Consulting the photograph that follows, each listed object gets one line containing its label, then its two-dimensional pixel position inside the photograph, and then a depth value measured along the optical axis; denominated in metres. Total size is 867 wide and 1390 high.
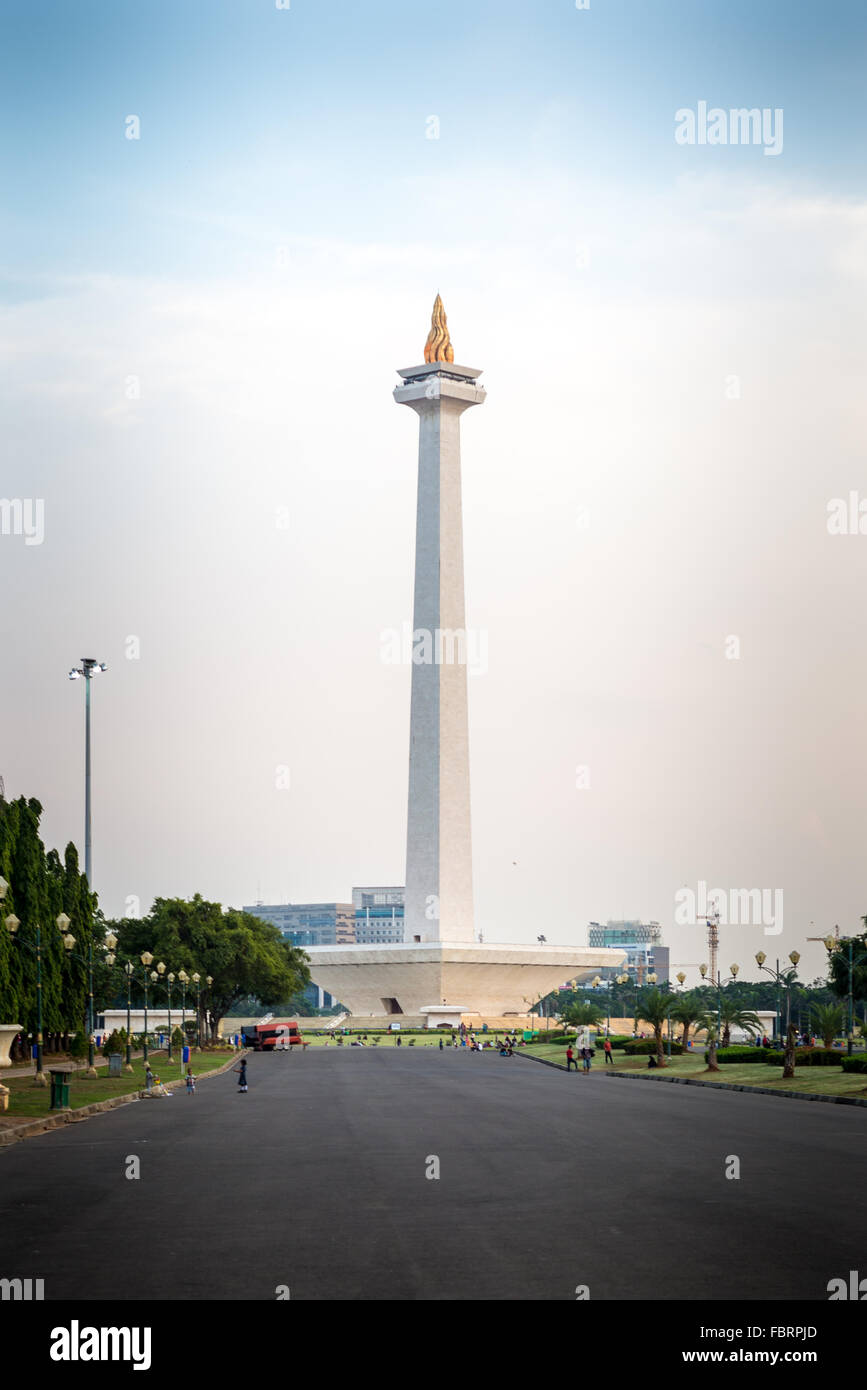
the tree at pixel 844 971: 87.23
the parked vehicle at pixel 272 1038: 95.38
